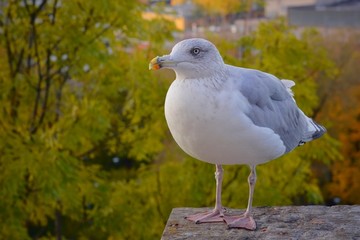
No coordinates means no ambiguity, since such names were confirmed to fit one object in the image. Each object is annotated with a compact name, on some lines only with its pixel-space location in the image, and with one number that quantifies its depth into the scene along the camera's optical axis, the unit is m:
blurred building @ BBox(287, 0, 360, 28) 24.02
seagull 3.26
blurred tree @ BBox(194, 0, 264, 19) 21.13
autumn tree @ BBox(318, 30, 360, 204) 16.31
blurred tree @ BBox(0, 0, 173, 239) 6.76
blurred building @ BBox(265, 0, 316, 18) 29.67
